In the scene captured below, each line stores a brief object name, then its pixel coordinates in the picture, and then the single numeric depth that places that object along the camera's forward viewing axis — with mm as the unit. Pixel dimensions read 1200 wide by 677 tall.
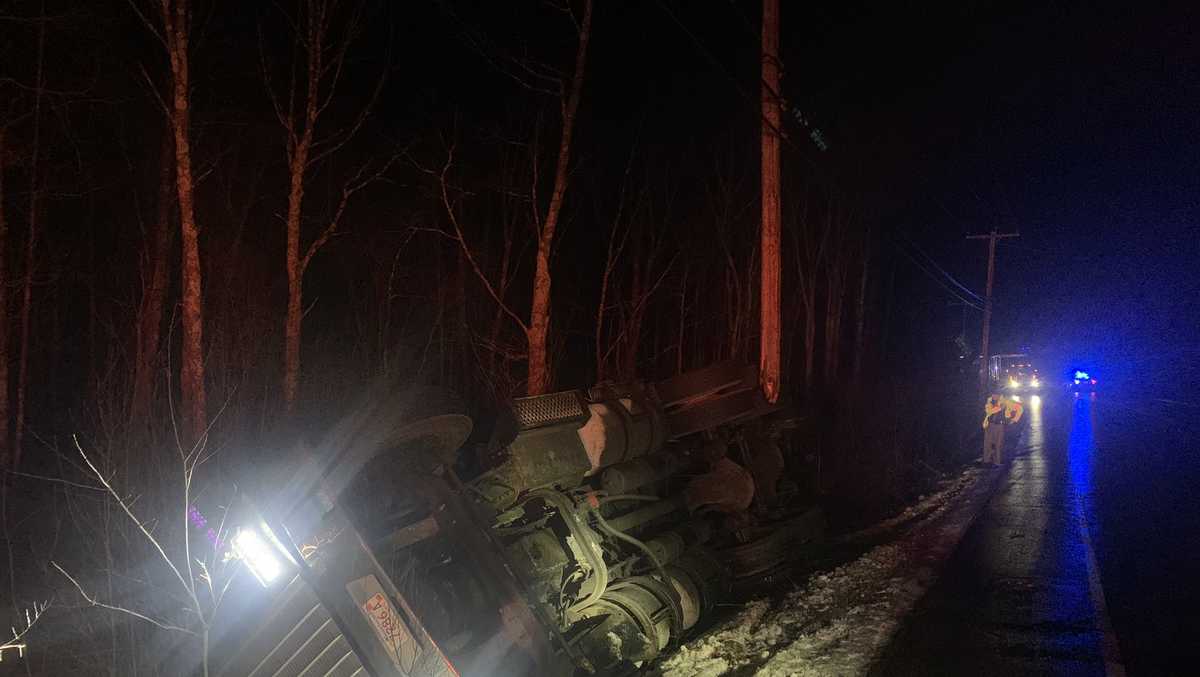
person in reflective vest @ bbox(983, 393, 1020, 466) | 19403
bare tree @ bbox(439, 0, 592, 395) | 13586
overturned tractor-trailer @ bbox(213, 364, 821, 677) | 3906
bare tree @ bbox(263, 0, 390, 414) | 12969
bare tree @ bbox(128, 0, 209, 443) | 9648
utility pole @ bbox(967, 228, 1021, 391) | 32062
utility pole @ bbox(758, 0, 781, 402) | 11711
